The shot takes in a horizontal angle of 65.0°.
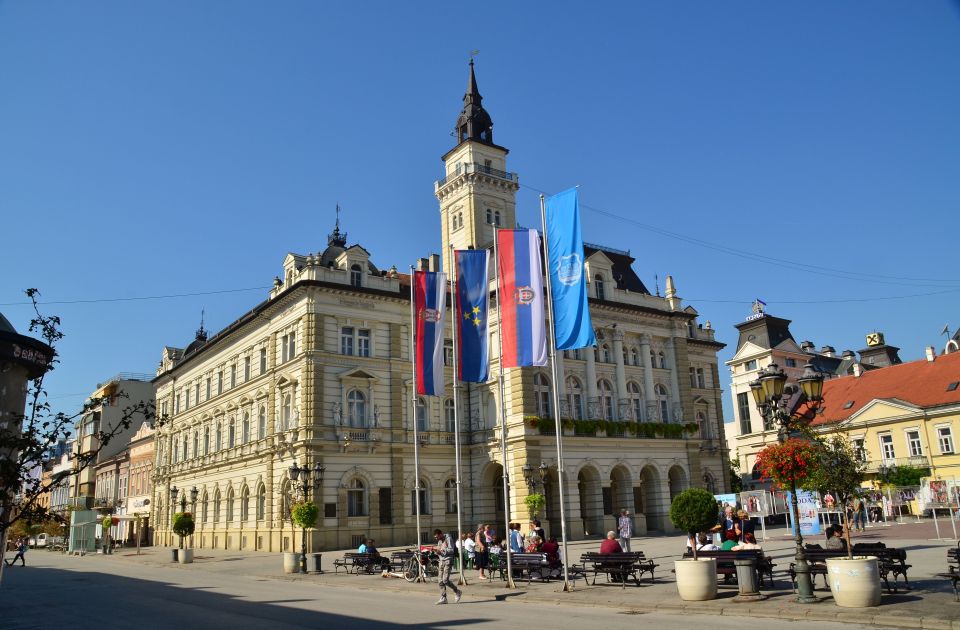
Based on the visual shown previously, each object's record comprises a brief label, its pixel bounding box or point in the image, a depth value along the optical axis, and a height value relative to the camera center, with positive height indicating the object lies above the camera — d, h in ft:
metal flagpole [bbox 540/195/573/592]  74.19 +15.16
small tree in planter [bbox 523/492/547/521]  132.16 -0.15
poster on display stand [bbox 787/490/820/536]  125.49 -4.61
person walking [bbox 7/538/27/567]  146.51 -4.33
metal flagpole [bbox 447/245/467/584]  91.26 +20.67
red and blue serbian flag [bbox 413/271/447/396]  97.86 +22.28
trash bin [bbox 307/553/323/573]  103.91 -7.12
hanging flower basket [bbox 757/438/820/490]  60.29 +2.13
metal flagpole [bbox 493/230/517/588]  75.76 +7.34
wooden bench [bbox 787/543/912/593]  55.62 -5.41
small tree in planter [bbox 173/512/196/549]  152.66 -1.18
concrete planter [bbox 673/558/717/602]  57.77 -6.40
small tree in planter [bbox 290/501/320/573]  112.06 -0.31
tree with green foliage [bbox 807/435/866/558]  62.13 +1.06
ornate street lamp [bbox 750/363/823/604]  59.21 +7.56
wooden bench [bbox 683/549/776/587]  61.82 -5.69
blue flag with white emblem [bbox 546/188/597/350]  79.41 +23.19
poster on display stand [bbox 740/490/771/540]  138.36 -2.07
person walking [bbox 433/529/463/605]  65.92 -5.97
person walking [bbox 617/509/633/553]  96.47 -4.28
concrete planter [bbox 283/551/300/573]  104.27 -6.58
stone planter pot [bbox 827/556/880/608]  49.65 -6.23
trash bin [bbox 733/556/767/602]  57.06 -6.58
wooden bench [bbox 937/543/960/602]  49.19 -5.55
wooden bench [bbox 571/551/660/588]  70.64 -6.28
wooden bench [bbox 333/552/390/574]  97.62 -6.65
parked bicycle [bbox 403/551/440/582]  87.46 -6.90
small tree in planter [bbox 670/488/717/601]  69.41 -1.53
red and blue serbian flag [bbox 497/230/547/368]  83.25 +21.89
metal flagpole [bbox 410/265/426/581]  97.80 +24.12
